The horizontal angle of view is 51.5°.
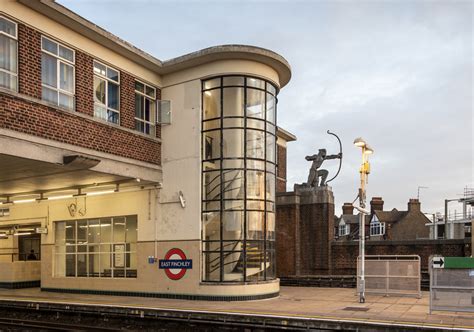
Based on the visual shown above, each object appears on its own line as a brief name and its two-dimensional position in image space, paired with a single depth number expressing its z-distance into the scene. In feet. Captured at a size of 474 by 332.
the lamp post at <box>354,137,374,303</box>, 52.29
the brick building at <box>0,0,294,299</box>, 51.70
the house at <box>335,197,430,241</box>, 196.75
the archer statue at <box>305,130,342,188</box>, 81.87
